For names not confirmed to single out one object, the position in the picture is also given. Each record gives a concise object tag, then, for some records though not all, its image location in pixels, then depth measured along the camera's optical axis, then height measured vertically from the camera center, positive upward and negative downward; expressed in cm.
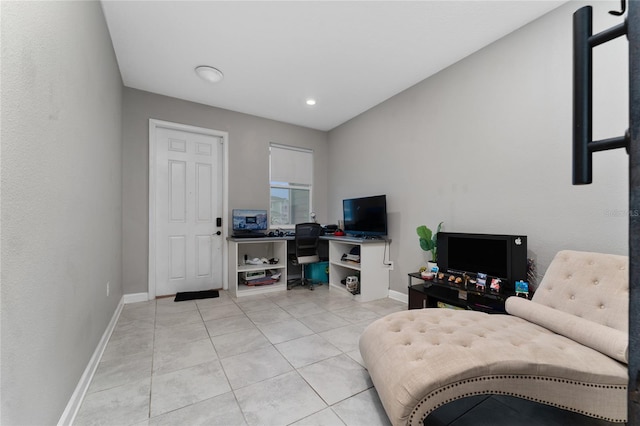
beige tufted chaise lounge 130 -73
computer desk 365 -73
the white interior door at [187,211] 379 +1
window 473 +50
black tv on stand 232 -39
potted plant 305 -31
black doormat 366 -114
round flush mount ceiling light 310 +159
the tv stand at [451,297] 223 -76
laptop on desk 409 -17
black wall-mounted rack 35 +3
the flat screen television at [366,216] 371 -5
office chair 412 -48
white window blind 473 +84
